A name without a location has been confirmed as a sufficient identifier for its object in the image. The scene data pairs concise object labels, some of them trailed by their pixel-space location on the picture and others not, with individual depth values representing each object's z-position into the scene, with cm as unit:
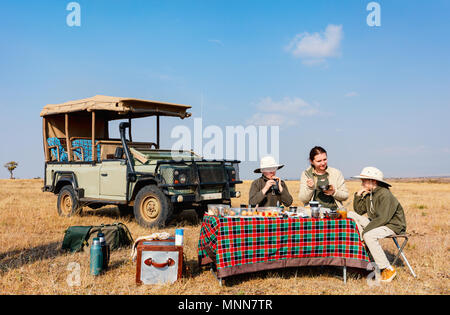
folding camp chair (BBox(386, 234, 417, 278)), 500
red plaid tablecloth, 466
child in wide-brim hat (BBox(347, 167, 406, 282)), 495
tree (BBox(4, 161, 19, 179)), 6138
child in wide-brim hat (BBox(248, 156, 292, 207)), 588
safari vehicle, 838
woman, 561
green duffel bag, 654
